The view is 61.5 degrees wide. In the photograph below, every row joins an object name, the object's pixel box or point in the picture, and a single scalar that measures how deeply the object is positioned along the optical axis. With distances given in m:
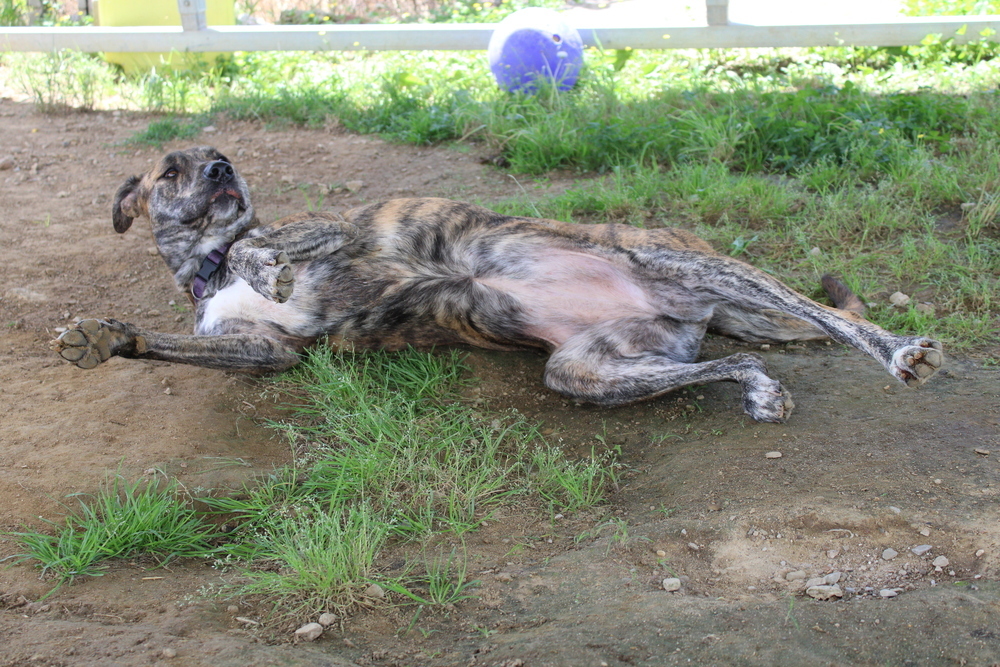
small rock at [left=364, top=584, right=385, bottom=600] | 2.52
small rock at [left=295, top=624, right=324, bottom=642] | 2.34
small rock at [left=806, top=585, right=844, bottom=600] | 2.43
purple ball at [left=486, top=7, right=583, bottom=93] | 6.63
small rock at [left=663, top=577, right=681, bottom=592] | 2.52
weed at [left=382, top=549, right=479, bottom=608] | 2.50
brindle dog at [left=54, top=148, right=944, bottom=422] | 3.71
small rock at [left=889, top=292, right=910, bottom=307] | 4.24
